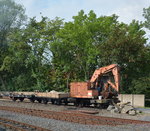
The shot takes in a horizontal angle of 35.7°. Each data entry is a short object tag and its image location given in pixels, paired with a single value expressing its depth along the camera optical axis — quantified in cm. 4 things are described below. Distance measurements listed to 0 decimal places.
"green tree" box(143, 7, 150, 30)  4491
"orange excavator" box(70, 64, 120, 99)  2194
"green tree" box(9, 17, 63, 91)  3794
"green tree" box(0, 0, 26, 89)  4500
